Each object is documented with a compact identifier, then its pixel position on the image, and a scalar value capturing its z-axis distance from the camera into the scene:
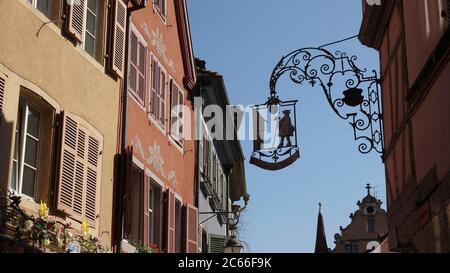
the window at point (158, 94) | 14.42
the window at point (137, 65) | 13.11
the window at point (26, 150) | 9.04
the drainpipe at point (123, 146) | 11.62
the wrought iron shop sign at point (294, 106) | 11.57
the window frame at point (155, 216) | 14.30
